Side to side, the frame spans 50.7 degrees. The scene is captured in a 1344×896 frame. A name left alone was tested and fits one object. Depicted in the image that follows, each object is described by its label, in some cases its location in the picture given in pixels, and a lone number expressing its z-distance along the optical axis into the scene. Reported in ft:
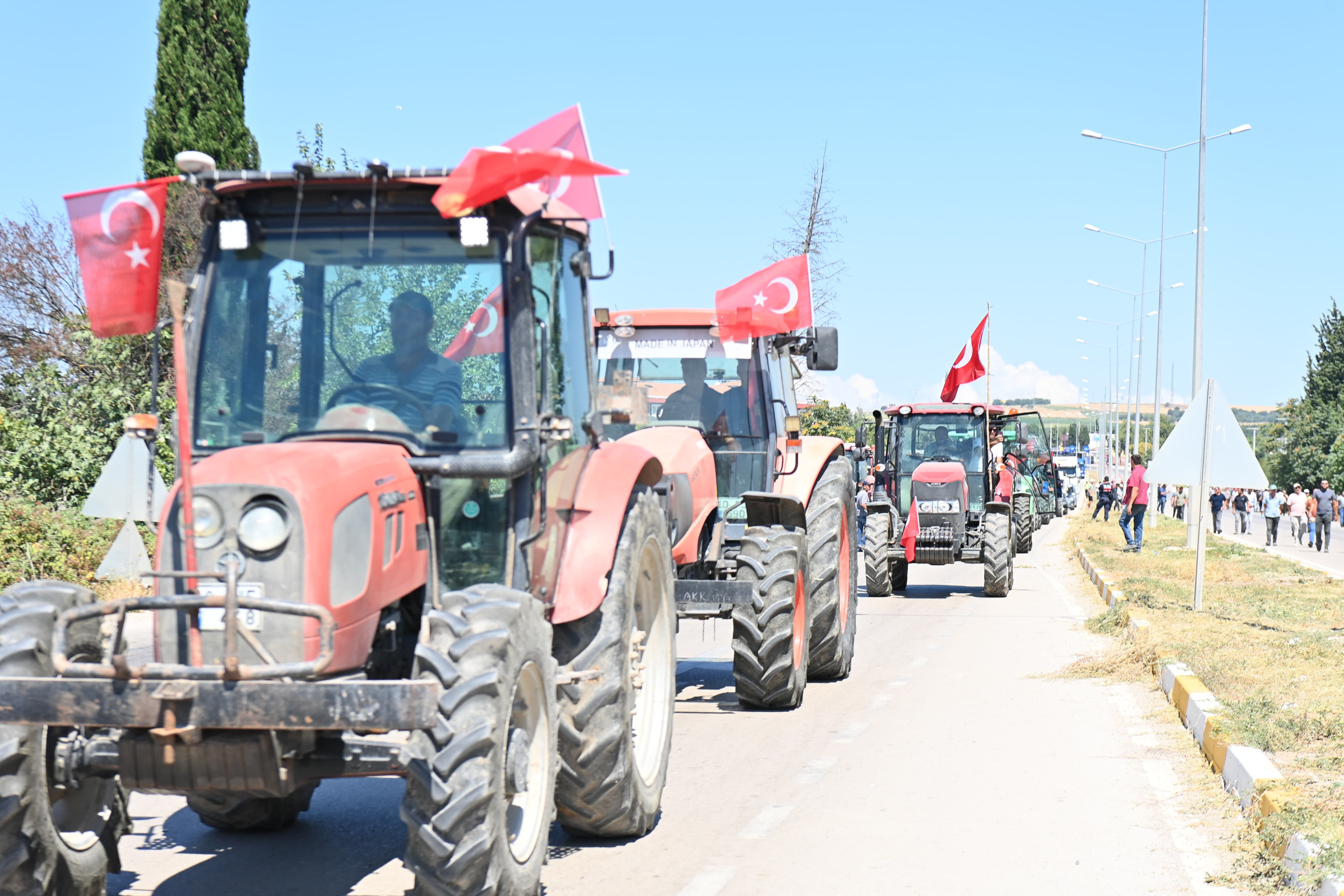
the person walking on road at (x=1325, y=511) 113.91
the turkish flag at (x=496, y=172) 16.58
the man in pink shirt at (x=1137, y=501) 90.38
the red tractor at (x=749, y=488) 30.66
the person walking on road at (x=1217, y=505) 145.18
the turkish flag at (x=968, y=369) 79.82
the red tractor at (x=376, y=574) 14.62
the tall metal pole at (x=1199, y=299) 84.23
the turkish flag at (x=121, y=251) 17.70
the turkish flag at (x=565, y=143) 18.61
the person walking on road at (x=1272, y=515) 120.37
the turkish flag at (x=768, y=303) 34.17
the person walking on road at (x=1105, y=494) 166.61
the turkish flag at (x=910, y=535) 64.28
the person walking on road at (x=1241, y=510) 155.12
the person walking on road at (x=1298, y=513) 126.52
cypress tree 72.84
